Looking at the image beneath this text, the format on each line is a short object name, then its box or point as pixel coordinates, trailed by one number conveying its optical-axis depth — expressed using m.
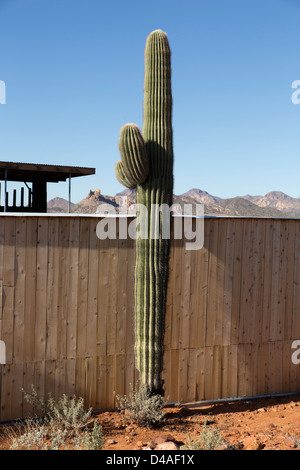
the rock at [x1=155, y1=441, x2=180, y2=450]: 5.05
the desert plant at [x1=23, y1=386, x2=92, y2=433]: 5.86
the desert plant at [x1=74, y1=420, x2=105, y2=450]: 4.86
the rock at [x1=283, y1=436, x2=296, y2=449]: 5.17
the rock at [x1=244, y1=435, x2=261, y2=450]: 5.15
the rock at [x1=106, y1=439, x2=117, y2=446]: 5.52
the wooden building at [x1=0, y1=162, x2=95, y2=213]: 11.36
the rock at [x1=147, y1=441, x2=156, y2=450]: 5.23
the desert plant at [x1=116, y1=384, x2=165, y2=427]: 6.18
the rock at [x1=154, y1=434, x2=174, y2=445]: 5.38
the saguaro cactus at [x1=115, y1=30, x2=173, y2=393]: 6.41
